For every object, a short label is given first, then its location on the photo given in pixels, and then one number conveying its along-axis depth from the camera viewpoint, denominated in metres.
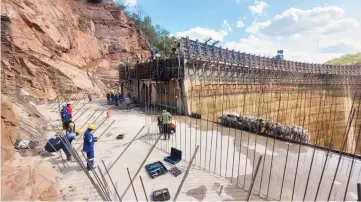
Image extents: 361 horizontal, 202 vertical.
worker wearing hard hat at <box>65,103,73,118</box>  8.94
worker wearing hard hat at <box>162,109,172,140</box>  8.14
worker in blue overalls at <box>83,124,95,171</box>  5.41
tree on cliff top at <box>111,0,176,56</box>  40.75
